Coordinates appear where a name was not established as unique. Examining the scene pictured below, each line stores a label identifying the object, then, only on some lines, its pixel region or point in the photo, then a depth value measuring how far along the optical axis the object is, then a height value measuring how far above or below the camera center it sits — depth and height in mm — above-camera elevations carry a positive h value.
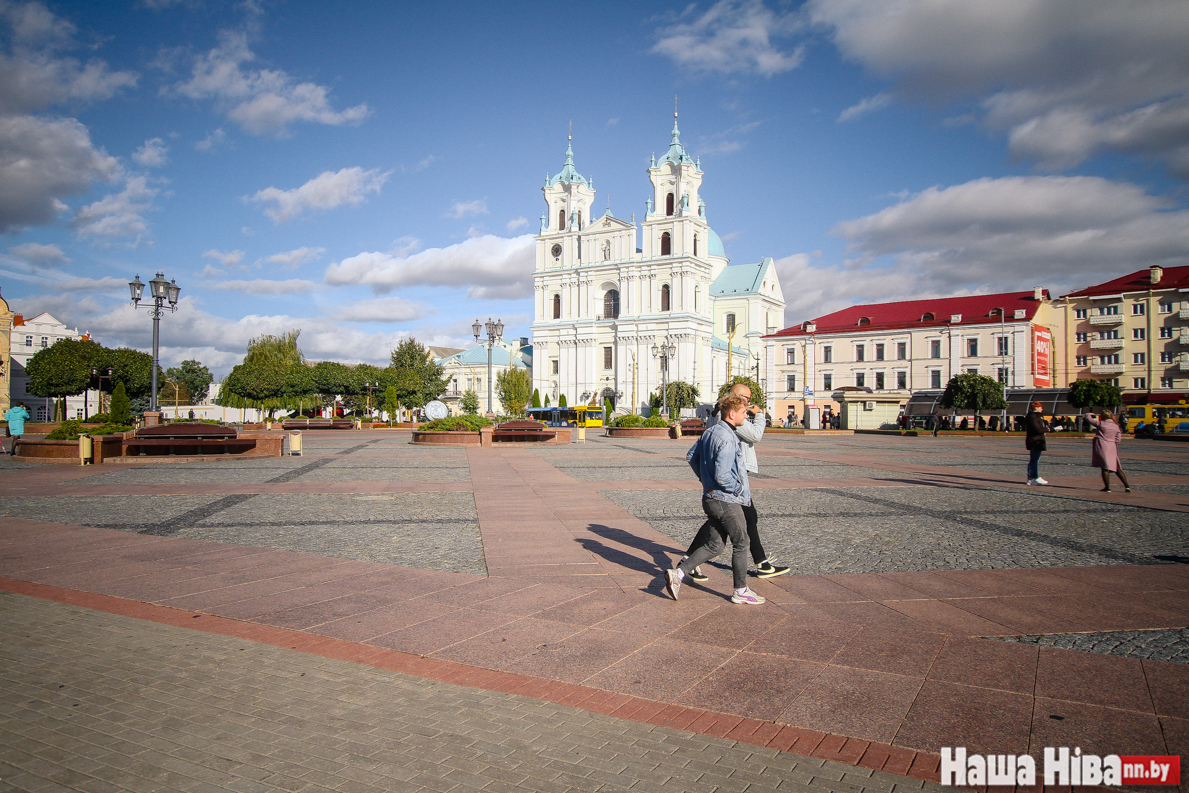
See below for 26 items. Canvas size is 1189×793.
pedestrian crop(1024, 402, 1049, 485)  13547 -726
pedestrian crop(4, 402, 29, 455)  22516 -421
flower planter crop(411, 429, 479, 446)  27328 -1310
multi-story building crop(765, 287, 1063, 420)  63438 +5686
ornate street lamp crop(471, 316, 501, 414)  34344 +3899
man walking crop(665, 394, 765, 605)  5359 -705
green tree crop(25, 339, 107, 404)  53438 +3008
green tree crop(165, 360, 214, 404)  116625 +5105
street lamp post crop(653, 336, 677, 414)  75312 +6108
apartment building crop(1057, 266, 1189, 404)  58062 +6134
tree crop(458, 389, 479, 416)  90388 +479
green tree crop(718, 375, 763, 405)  62150 +1190
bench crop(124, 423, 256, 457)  18250 -940
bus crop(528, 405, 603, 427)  65875 -1091
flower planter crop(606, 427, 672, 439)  33922 -1376
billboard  63250 +4356
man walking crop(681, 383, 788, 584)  5609 -1000
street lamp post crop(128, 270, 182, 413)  20406 +3361
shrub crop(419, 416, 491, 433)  27666 -806
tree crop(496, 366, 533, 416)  79188 +2018
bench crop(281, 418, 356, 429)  46781 -1281
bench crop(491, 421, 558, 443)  27969 -1142
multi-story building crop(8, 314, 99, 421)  71938 +6356
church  78000 +12956
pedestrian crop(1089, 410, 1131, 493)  12172 -795
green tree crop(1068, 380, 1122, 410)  48781 +579
